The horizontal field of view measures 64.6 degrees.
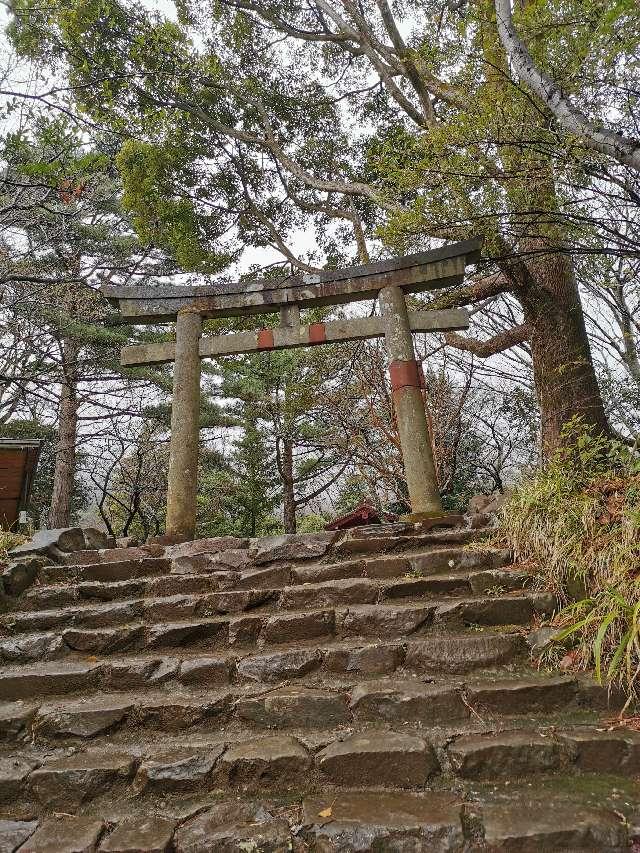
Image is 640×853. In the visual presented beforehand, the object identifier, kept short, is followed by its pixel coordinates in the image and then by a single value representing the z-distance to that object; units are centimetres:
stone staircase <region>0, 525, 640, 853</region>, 199
